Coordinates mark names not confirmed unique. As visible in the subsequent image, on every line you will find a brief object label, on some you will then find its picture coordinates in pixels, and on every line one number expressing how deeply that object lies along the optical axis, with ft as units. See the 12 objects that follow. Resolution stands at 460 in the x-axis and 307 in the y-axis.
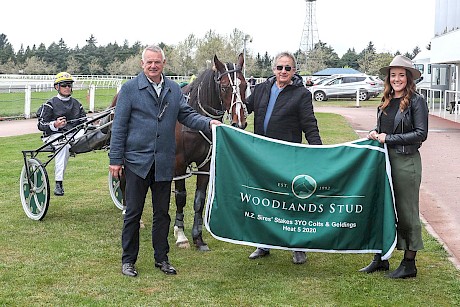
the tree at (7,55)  315.41
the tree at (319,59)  293.25
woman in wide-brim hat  19.40
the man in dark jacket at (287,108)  21.36
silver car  141.25
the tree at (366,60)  290.33
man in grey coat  19.71
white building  93.15
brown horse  22.71
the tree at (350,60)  334.03
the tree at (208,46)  177.17
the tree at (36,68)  286.25
